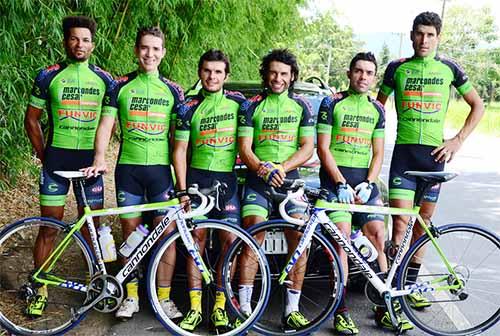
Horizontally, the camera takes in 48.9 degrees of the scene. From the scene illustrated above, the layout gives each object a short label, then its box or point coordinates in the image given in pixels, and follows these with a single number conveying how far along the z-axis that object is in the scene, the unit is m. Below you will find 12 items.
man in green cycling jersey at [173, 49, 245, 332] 3.63
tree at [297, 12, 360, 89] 73.50
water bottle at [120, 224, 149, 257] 3.58
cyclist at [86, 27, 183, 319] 3.63
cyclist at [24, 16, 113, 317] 3.68
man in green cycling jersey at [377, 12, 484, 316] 3.94
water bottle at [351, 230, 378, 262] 3.62
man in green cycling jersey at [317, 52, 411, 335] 3.71
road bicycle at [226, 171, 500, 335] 3.53
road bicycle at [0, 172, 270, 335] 3.48
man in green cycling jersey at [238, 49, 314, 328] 3.63
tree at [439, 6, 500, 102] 45.59
